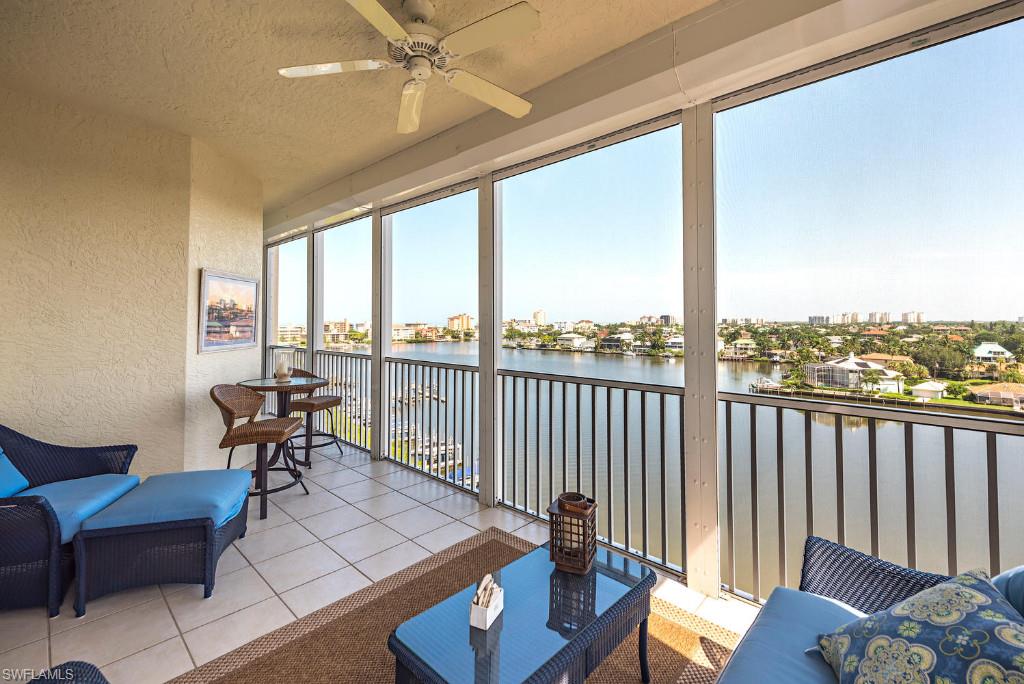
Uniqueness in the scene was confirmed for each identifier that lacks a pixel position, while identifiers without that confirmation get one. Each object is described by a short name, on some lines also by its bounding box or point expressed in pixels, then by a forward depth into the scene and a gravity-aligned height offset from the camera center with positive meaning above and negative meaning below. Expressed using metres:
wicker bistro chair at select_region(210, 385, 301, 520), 3.09 -0.59
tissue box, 1.33 -0.84
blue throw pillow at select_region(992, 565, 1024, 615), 1.05 -0.62
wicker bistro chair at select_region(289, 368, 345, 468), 3.99 -0.52
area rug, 1.69 -1.29
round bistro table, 3.71 -0.33
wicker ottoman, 2.00 -0.92
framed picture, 3.79 +0.37
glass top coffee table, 1.20 -0.88
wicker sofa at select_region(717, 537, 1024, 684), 1.12 -0.83
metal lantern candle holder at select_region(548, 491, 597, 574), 1.63 -0.72
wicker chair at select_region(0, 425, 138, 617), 1.85 -0.93
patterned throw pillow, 0.88 -0.66
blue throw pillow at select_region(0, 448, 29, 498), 2.10 -0.65
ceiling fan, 1.66 +1.30
